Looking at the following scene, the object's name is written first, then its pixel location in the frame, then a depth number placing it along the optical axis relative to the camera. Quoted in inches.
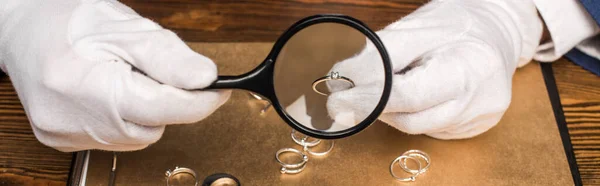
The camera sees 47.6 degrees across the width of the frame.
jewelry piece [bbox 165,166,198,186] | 32.0
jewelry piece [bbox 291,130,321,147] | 33.2
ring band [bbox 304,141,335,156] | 32.9
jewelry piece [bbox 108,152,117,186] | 31.4
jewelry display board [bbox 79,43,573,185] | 32.1
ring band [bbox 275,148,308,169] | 32.0
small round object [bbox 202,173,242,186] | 31.5
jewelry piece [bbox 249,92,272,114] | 34.7
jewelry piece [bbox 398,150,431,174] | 32.5
